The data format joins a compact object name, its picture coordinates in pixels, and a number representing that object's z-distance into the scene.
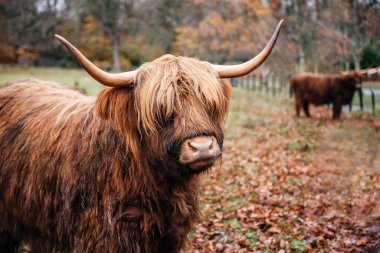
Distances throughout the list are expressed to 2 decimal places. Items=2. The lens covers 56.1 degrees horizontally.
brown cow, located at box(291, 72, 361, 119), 12.06
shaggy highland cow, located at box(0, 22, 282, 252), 2.28
